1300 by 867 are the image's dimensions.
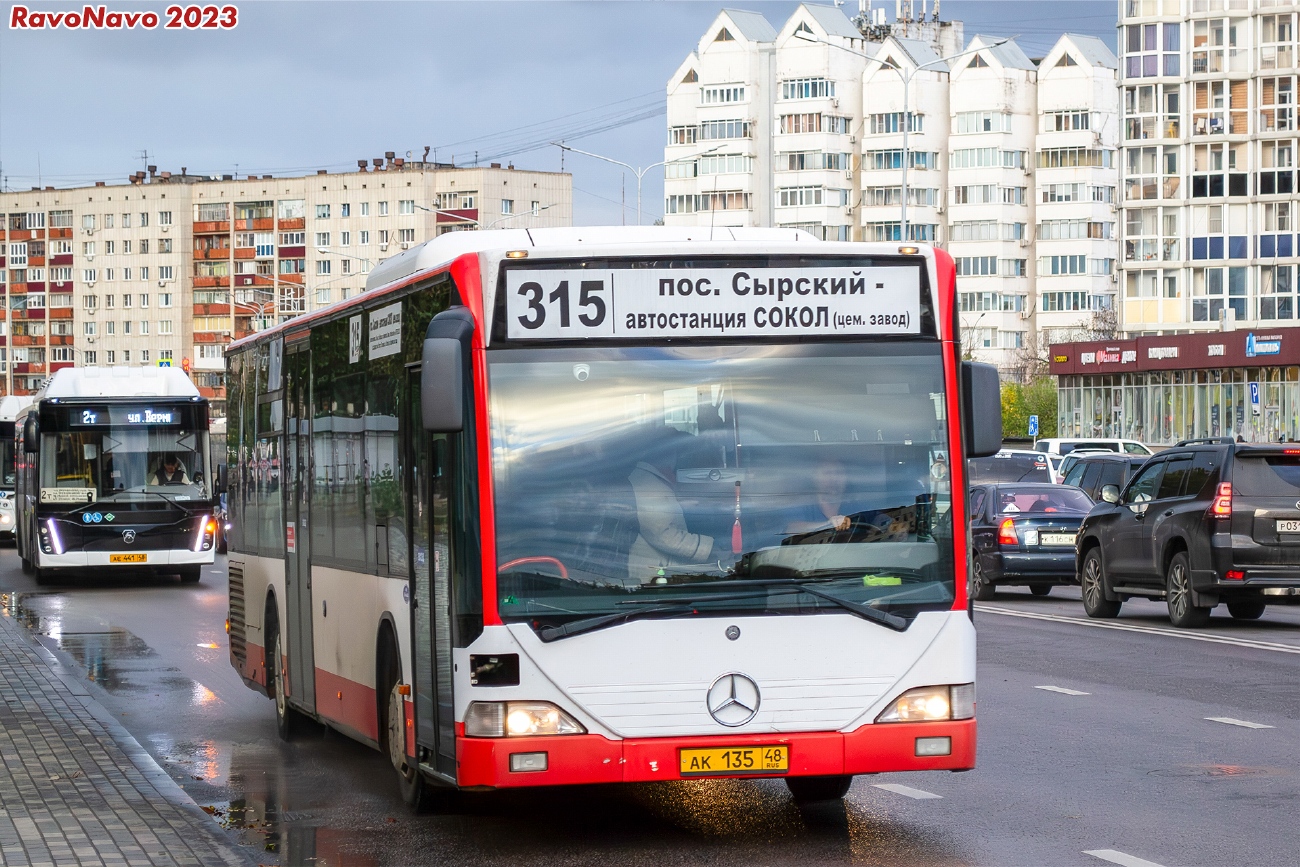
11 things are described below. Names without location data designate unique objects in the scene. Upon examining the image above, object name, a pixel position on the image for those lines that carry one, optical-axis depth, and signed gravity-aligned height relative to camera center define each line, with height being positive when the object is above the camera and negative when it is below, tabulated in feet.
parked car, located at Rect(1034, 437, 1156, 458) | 191.52 -2.17
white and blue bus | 99.50 -1.74
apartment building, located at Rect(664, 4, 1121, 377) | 432.25 +57.03
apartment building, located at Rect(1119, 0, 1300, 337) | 281.95 +35.80
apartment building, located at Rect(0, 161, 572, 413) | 477.36 +45.32
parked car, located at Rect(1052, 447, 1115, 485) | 131.86 -2.95
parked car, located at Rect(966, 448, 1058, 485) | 128.36 -2.99
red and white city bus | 27.27 -1.11
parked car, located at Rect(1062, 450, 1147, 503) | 121.39 -2.97
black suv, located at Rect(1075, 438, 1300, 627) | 66.03 -3.62
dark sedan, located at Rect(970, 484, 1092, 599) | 88.48 -5.23
